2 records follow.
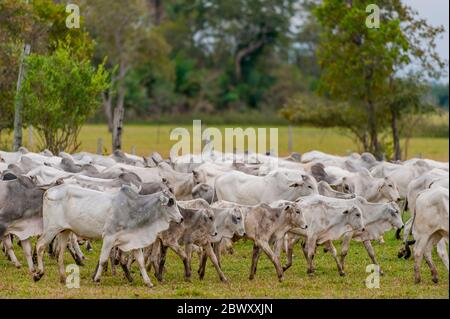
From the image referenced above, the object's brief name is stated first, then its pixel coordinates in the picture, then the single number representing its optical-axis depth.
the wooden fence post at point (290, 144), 42.71
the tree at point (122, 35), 51.12
